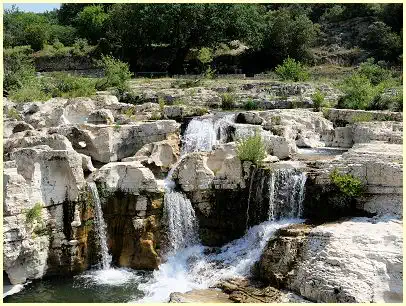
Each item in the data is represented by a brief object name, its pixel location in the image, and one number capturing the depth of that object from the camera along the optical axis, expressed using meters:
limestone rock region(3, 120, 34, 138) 19.25
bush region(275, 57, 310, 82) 34.50
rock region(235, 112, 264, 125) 23.25
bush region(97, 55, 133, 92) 30.38
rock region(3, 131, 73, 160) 17.00
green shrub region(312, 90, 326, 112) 26.09
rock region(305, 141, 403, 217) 15.05
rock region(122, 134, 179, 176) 18.36
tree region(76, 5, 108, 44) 50.06
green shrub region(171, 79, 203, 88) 33.03
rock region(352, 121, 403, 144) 19.03
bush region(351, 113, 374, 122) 22.80
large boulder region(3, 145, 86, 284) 14.27
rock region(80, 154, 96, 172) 17.20
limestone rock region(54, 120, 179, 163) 18.84
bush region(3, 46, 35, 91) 29.55
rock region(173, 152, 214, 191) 17.02
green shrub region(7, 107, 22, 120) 21.21
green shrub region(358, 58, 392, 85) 31.98
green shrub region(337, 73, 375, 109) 25.97
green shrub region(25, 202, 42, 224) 14.60
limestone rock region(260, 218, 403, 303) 12.58
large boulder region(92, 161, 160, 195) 16.28
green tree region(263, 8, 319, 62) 42.91
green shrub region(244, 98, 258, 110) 27.52
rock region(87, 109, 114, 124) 21.50
